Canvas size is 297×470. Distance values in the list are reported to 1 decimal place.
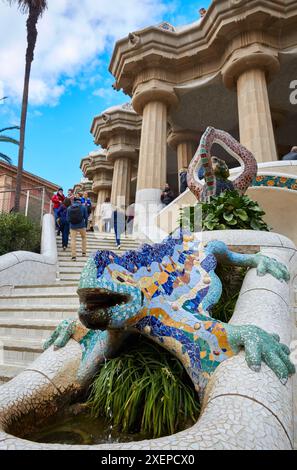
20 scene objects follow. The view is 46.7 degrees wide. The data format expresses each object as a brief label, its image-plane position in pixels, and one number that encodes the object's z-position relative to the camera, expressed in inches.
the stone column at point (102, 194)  1079.6
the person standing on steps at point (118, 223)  397.4
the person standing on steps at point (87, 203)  480.7
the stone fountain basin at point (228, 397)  52.6
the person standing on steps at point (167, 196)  504.4
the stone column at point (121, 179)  886.7
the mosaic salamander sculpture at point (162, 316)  70.6
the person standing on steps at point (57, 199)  444.5
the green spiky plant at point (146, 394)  76.0
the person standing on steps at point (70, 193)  419.1
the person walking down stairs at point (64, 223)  382.6
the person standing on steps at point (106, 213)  555.3
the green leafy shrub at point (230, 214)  163.3
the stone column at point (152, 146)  555.2
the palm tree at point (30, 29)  561.6
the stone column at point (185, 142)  762.8
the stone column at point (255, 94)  480.4
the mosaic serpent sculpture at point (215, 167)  184.1
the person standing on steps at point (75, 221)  327.6
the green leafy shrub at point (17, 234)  331.9
